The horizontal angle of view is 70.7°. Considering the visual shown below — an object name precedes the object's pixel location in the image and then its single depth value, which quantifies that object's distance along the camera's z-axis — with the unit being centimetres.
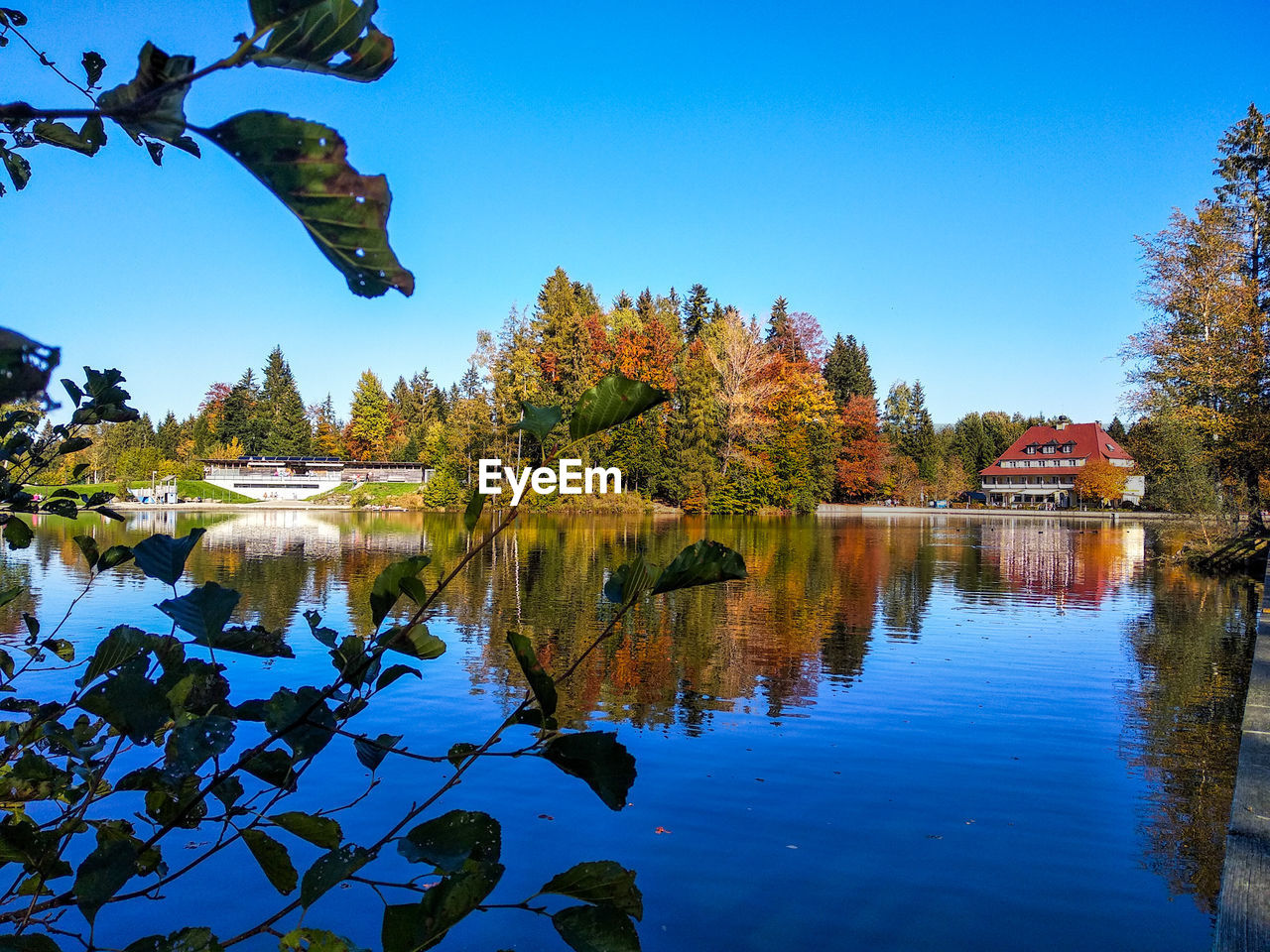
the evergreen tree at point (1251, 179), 2536
